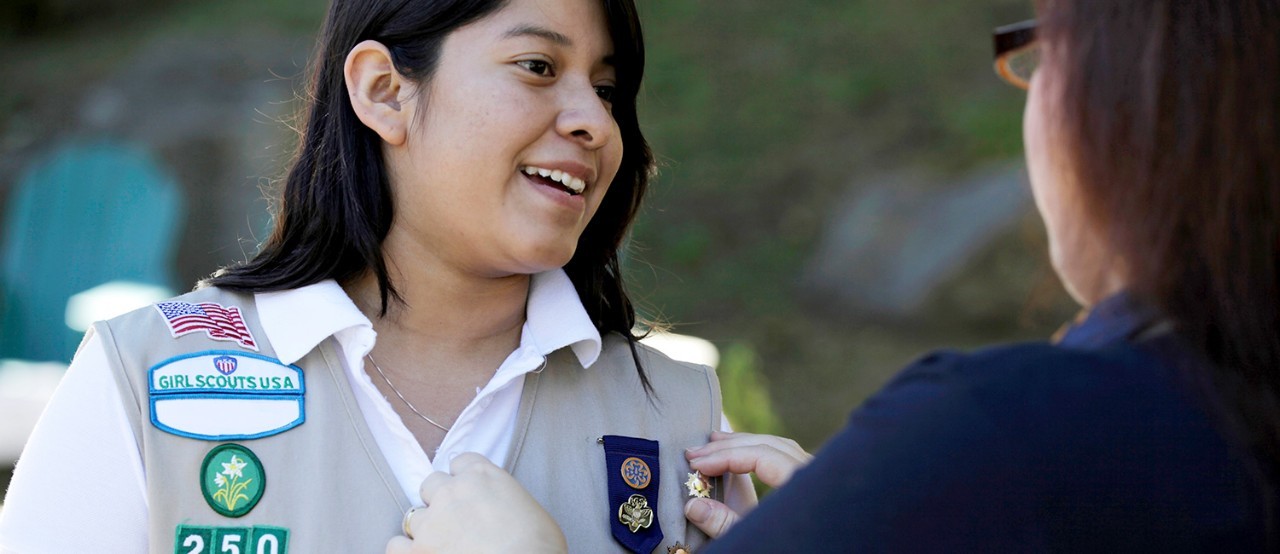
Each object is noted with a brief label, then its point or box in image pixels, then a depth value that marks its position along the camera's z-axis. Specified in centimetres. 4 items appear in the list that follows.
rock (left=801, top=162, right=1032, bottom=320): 822
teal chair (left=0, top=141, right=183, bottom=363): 781
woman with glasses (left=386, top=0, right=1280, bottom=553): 107
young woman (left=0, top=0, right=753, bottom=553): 178
